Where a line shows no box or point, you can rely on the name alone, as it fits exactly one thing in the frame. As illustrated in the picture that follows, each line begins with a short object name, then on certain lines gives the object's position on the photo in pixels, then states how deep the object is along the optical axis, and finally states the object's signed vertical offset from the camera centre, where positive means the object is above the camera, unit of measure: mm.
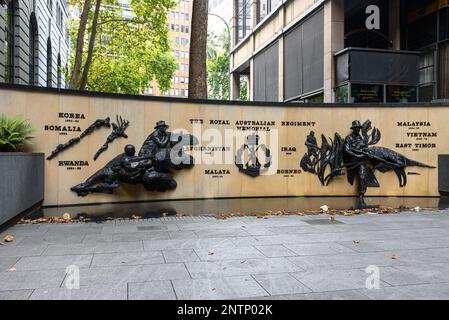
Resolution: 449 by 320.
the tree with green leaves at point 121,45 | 22255 +8268
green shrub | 9461 +643
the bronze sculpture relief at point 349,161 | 13914 +46
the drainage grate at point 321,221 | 9484 -1314
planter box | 7969 -471
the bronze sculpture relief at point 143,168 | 11766 -196
